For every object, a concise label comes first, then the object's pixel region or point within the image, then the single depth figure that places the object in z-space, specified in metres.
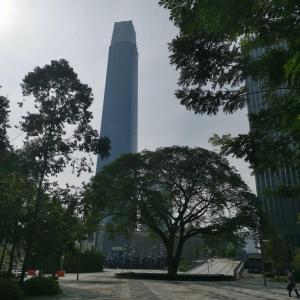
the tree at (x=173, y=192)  33.39
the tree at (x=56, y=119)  17.50
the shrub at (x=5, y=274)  18.81
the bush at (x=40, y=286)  16.80
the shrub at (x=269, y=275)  46.30
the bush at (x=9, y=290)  13.01
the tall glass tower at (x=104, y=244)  132.02
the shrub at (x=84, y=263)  50.78
